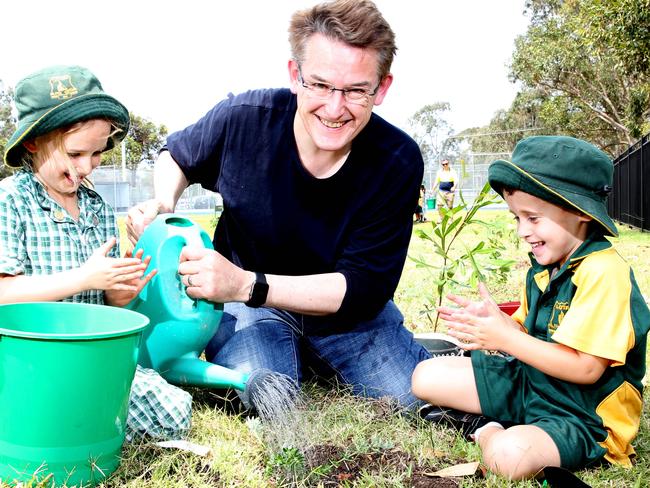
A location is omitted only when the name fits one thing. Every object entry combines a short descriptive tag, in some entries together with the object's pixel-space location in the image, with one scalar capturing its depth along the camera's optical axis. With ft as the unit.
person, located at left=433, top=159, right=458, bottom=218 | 46.22
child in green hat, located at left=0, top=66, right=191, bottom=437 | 6.43
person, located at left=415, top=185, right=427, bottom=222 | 47.14
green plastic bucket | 5.21
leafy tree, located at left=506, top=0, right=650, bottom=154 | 77.56
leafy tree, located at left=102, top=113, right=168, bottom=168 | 160.97
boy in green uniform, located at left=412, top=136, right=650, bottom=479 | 6.16
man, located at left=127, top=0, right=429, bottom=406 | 7.80
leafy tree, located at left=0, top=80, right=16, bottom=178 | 130.93
